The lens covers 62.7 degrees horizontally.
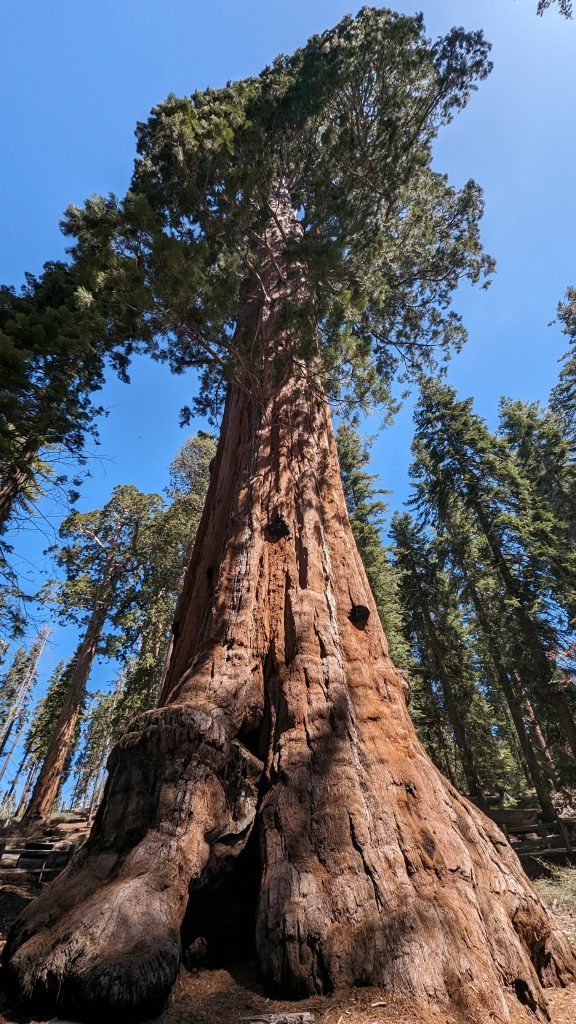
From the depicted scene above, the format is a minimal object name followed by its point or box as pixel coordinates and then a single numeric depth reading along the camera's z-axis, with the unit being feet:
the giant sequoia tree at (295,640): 8.14
